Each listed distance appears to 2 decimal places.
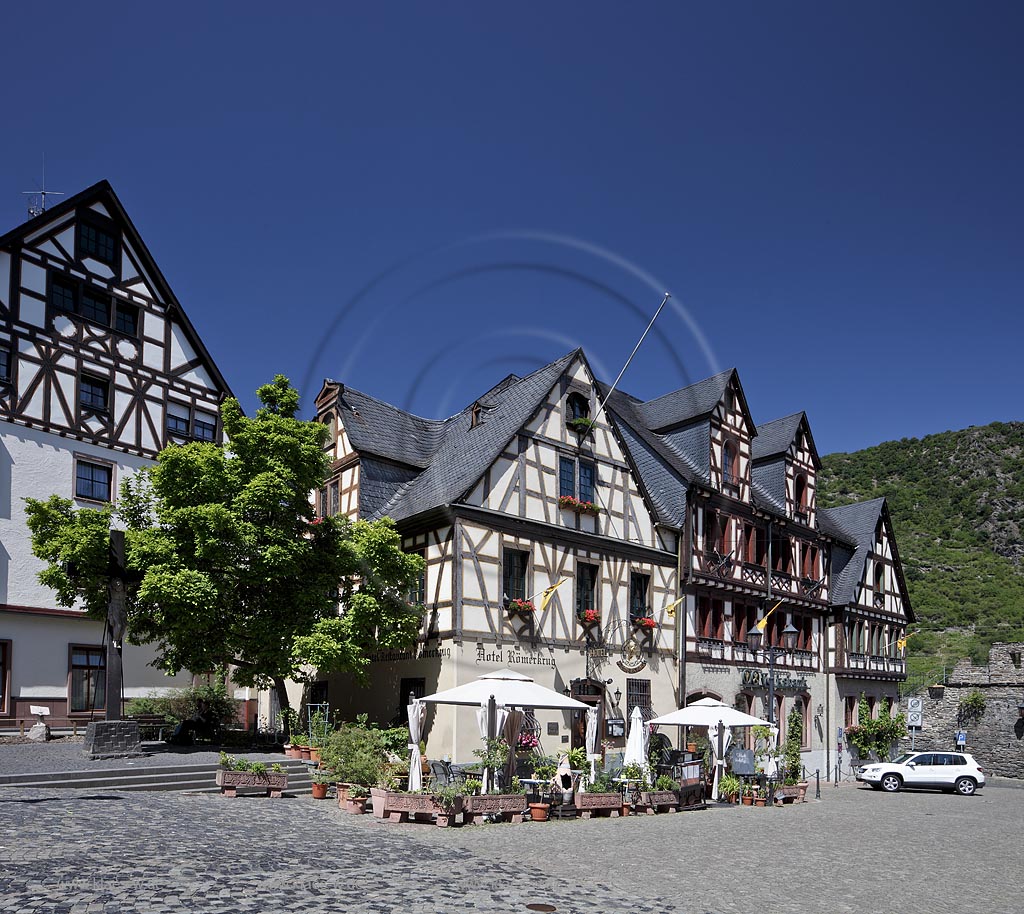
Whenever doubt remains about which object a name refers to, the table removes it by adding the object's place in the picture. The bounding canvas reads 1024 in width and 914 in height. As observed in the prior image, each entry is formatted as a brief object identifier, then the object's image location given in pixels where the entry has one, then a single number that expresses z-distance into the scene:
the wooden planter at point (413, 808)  17.45
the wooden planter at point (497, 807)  17.89
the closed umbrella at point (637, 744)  22.53
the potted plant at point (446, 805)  17.34
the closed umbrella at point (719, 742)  25.30
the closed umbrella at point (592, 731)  22.81
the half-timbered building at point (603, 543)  26.19
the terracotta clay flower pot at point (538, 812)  18.80
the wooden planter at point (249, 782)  19.00
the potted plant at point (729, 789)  25.05
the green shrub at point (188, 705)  27.88
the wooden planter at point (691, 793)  22.47
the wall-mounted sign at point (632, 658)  29.09
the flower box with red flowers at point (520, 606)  26.05
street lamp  27.30
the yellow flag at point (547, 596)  26.75
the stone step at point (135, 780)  17.95
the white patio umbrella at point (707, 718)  25.00
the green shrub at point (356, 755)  19.62
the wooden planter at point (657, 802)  21.36
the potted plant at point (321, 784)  19.84
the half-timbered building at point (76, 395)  27.12
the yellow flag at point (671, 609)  31.01
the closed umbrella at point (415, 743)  18.84
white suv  33.53
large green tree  22.66
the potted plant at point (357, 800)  18.22
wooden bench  27.20
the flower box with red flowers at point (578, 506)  28.38
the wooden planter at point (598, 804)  19.89
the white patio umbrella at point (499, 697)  20.11
